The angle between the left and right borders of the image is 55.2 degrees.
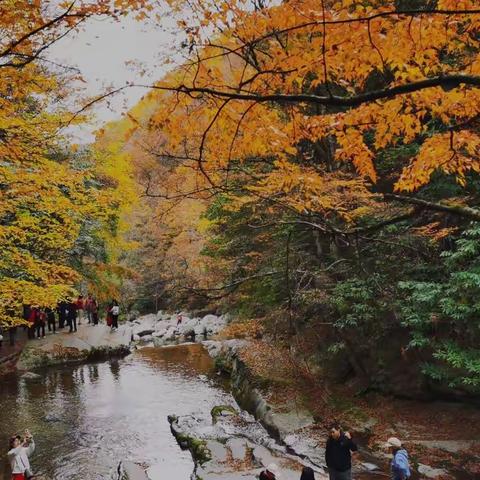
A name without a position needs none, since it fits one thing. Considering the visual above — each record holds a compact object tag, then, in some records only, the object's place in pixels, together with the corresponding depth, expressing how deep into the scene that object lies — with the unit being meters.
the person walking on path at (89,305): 23.81
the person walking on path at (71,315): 21.48
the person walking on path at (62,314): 21.71
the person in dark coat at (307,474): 7.00
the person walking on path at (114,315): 22.78
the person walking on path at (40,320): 20.27
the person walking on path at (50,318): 21.63
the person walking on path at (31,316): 19.61
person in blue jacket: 7.38
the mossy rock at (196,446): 9.95
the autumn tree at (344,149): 4.75
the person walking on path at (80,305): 22.67
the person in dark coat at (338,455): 7.43
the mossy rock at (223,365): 17.88
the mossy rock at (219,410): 12.46
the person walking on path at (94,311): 23.76
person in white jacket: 7.91
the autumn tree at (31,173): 5.14
